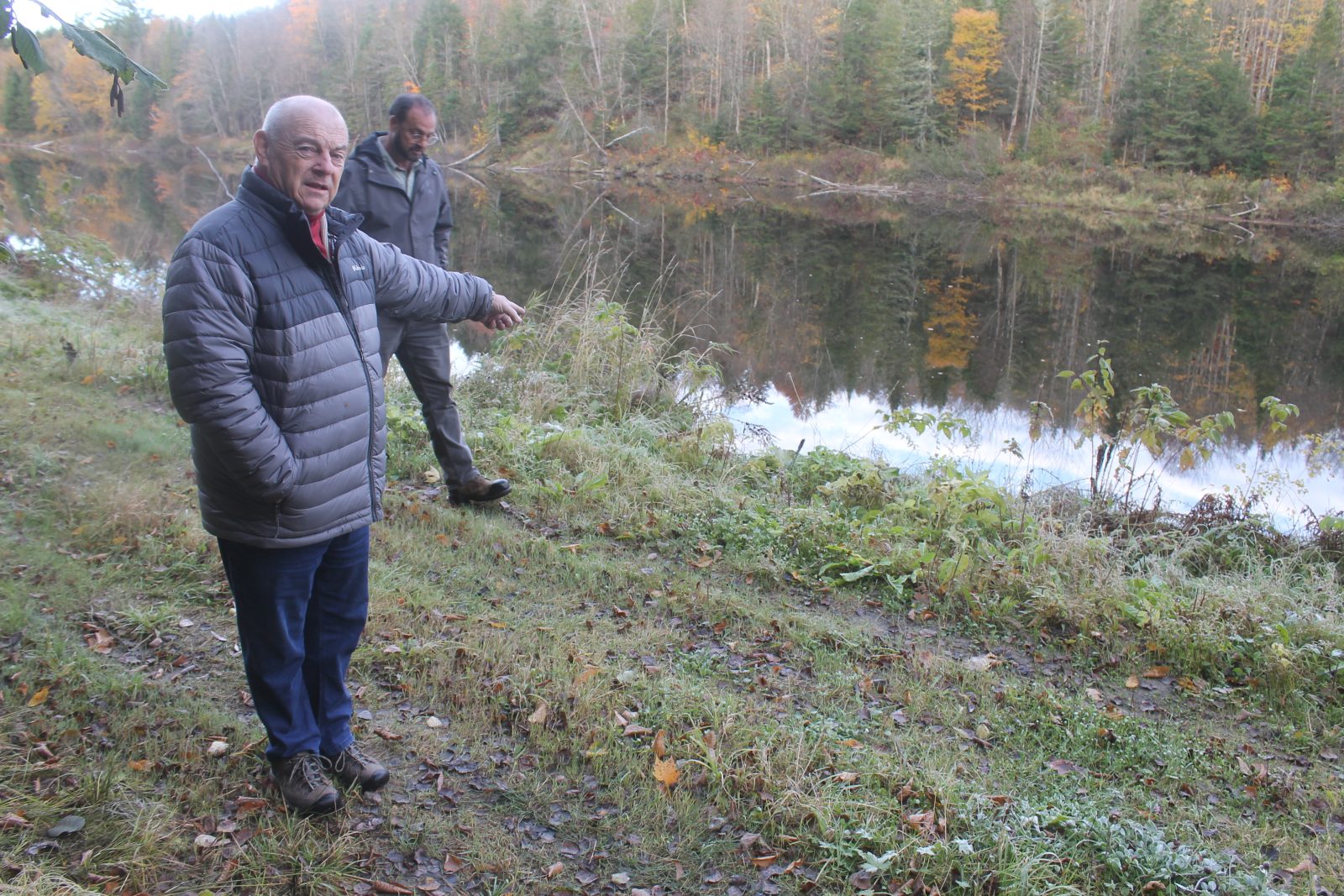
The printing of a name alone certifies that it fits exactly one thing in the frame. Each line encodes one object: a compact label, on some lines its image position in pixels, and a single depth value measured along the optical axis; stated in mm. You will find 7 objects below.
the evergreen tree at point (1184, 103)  39531
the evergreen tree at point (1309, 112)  37656
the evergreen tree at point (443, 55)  59500
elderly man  2379
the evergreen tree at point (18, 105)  52906
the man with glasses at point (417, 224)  4977
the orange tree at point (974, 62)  46281
